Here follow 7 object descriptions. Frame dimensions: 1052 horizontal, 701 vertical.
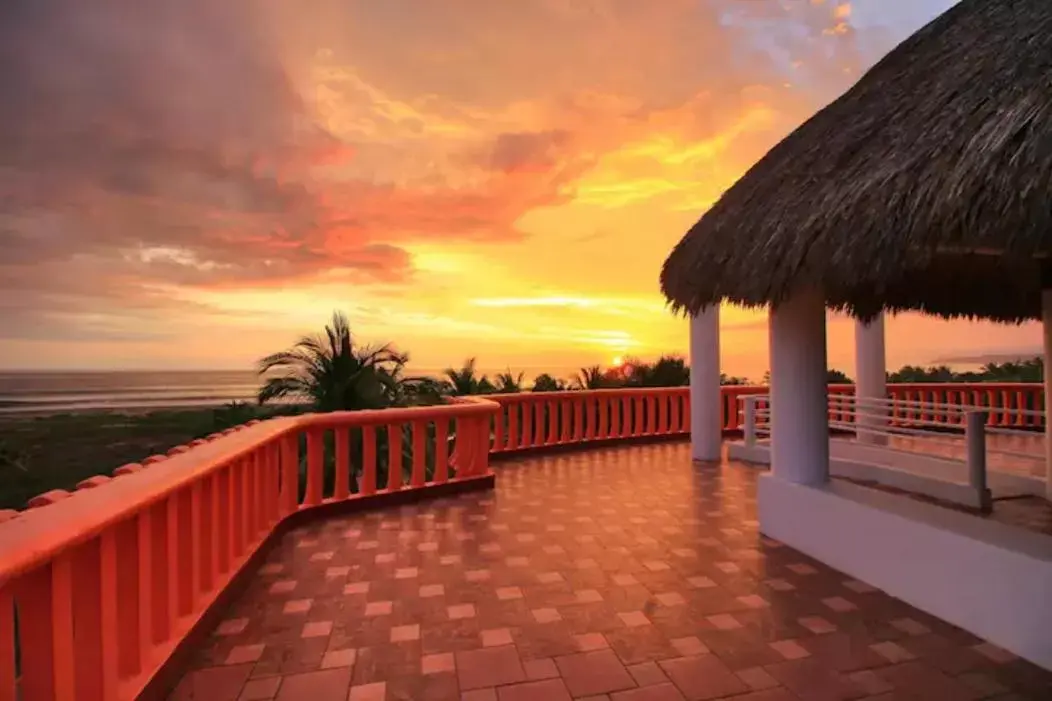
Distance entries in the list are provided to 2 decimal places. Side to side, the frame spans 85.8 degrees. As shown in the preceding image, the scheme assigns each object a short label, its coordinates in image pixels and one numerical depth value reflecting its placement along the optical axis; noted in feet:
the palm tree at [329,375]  24.82
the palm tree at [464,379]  31.04
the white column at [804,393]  13.38
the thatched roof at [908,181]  7.56
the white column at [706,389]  24.12
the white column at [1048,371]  15.79
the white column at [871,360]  26.94
